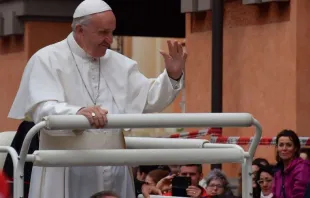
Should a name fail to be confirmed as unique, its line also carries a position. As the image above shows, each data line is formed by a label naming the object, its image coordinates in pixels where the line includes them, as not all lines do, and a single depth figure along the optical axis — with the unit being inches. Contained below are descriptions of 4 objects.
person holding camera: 588.7
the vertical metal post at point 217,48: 1220.5
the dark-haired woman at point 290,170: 808.9
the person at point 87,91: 509.4
